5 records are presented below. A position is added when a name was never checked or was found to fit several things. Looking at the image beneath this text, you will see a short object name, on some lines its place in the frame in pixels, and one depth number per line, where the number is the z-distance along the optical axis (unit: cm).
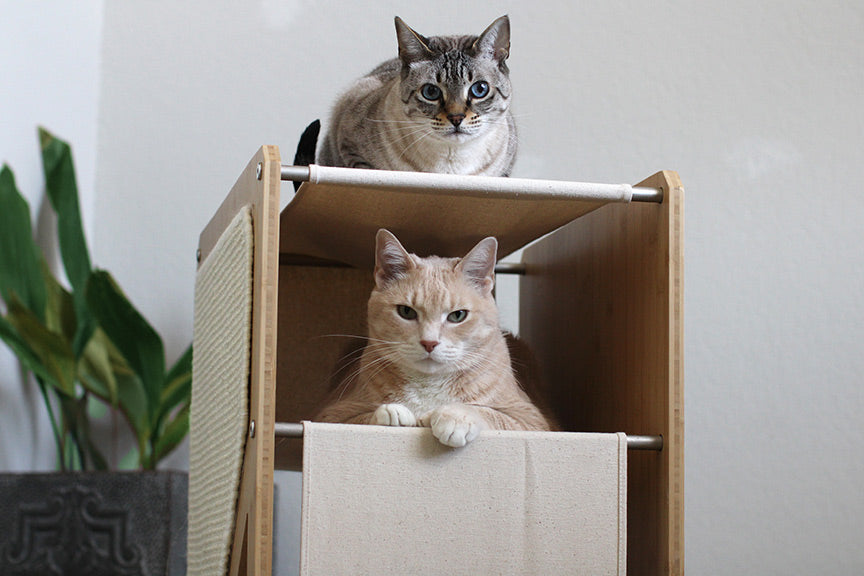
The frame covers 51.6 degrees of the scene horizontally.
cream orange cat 135
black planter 177
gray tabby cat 144
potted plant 179
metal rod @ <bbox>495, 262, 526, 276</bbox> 193
